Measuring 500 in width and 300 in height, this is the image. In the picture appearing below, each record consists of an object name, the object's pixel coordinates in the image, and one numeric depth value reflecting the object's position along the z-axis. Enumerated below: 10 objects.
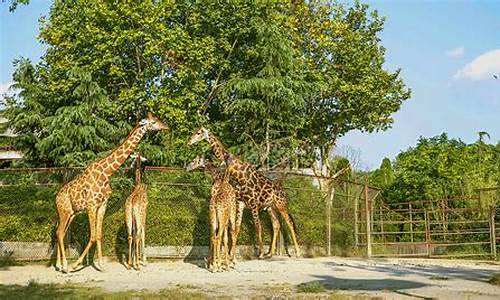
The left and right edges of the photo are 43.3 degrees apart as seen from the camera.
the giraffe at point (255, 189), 14.95
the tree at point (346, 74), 26.23
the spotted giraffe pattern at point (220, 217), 13.12
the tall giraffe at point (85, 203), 12.98
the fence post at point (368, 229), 16.91
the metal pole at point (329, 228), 17.03
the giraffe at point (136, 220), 13.35
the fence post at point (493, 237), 16.27
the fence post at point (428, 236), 17.32
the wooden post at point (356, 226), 17.53
